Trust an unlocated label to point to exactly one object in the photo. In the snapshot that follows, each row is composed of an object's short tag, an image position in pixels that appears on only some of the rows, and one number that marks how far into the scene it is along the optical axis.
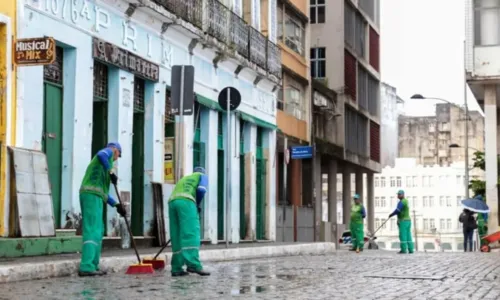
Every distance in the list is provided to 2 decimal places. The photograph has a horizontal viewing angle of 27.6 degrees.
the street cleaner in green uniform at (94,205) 12.68
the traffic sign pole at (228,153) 19.17
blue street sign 34.31
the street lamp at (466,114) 49.70
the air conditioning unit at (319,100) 41.50
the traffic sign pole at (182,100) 16.33
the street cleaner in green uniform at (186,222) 12.94
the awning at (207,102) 24.80
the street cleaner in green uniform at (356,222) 30.61
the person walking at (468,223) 35.19
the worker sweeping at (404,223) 28.12
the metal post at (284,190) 33.83
